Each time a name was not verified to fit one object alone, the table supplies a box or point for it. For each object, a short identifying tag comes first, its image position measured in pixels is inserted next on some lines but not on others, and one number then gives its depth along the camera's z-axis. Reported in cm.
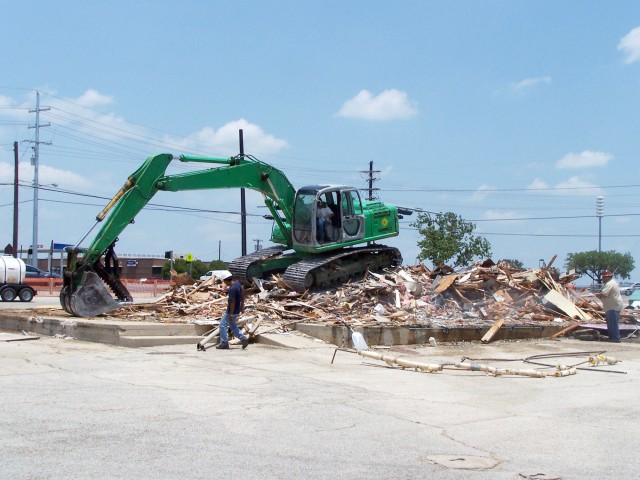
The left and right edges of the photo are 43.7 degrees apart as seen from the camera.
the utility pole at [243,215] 4609
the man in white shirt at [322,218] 2138
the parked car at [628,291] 4073
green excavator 1881
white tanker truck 3636
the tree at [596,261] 8625
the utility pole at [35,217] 5944
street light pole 6662
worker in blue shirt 1561
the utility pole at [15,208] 5529
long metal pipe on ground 1313
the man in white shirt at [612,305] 1898
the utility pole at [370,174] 6316
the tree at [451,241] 4938
